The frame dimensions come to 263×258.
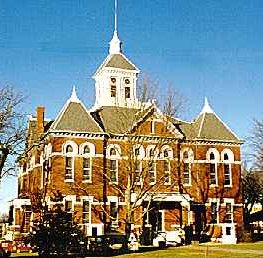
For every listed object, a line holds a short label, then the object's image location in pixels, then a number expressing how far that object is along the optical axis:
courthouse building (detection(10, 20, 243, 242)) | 44.12
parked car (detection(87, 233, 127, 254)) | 36.00
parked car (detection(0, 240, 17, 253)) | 36.48
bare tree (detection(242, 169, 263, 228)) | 71.56
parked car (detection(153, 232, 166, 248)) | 42.03
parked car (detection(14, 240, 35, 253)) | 37.38
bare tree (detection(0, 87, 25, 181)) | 38.21
